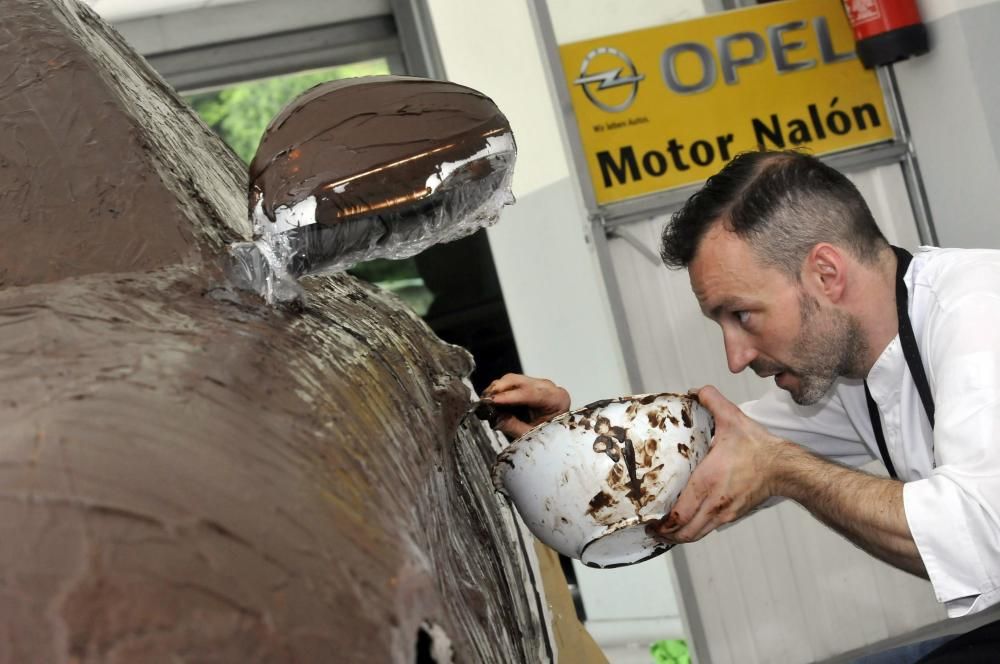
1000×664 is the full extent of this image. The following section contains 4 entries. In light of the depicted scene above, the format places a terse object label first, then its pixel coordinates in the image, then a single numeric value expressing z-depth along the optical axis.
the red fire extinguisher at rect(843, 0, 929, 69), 4.69
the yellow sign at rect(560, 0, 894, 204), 4.59
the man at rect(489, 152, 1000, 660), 2.05
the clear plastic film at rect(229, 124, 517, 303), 1.07
